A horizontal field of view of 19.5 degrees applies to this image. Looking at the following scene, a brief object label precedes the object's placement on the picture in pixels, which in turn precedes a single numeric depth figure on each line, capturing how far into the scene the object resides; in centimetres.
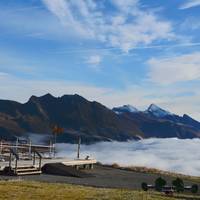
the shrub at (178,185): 3694
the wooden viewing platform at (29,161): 4175
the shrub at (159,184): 3644
